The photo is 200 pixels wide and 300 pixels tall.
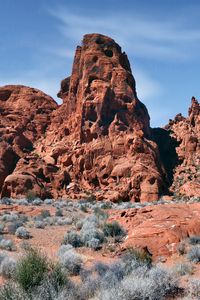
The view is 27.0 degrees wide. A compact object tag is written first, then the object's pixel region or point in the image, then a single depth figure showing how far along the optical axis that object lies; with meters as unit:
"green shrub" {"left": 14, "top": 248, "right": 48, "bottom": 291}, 8.48
